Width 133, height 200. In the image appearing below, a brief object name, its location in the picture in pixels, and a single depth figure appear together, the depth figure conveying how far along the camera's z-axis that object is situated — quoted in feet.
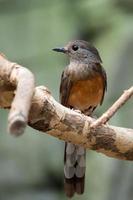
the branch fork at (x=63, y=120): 15.00
